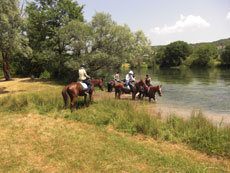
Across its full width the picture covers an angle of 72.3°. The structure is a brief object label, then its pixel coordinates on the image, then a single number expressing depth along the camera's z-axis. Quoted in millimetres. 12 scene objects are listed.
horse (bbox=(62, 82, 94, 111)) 9352
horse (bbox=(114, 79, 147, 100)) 14634
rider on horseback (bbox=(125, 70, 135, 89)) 15328
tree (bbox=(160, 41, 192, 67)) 105438
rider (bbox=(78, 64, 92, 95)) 10109
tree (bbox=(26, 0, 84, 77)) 25594
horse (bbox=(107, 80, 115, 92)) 19125
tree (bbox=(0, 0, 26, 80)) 15445
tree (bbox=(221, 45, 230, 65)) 78562
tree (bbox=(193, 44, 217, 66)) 88412
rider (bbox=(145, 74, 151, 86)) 15733
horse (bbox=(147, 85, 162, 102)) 14573
